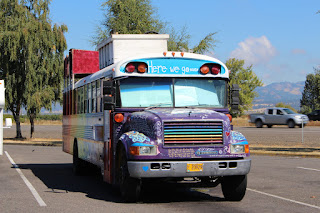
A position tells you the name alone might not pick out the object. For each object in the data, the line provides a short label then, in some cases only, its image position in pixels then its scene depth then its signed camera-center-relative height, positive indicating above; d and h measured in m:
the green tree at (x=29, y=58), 44.06 +4.45
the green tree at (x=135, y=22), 33.94 +5.38
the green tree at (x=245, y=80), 118.06 +6.85
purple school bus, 10.71 -0.17
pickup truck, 54.09 -0.29
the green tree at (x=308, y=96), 144.43 +4.65
